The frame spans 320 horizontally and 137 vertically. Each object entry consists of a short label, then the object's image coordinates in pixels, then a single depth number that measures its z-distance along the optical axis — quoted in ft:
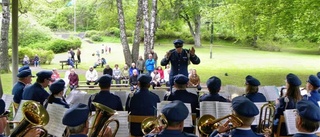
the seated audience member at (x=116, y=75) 55.21
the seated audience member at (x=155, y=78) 51.95
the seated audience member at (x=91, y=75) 53.21
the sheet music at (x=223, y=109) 17.89
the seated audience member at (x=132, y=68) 54.85
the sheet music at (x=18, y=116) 18.47
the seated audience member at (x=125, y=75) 56.24
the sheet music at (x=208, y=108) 17.85
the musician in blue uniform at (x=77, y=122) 12.04
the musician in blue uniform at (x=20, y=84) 23.30
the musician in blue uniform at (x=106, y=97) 20.22
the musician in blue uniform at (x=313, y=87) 21.70
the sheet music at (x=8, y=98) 20.92
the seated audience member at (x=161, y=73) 55.04
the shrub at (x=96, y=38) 172.79
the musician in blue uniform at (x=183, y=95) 20.94
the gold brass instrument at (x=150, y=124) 16.21
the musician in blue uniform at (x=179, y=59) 33.65
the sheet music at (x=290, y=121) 16.75
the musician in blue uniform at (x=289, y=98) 19.56
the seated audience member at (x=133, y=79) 49.63
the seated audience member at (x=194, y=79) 43.17
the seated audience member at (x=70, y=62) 87.16
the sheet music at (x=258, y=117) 19.62
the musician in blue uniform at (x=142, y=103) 20.77
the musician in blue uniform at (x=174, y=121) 11.84
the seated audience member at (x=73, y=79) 47.98
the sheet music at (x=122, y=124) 18.08
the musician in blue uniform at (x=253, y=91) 20.83
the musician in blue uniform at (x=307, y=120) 12.21
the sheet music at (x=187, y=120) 18.10
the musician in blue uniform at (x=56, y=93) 19.60
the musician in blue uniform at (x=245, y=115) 12.44
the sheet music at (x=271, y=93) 26.55
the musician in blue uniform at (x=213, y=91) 20.44
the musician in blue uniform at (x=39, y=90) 21.54
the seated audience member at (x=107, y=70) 53.11
